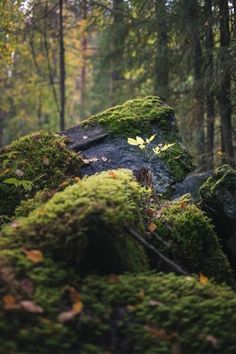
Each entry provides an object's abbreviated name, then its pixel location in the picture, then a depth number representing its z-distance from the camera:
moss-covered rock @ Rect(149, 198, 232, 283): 4.04
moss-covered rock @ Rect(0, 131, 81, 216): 4.81
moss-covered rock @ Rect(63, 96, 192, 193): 5.59
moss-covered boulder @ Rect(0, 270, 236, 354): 2.53
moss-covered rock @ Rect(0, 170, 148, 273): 2.99
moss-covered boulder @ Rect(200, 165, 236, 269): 4.57
